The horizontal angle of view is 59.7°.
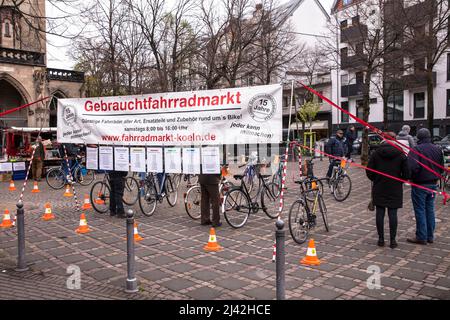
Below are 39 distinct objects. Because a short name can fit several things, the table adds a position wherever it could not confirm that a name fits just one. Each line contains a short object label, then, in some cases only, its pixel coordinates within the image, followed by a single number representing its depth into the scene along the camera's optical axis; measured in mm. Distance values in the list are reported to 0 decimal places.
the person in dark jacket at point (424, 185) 6578
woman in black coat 6371
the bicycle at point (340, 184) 10895
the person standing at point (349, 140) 18134
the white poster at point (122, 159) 8664
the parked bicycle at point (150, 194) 9211
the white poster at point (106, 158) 8891
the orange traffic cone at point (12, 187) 13814
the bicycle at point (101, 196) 9578
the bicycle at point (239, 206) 7926
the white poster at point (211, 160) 7566
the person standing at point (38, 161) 16078
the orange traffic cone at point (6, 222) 8195
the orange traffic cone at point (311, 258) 5633
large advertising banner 6910
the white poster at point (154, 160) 8367
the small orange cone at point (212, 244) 6428
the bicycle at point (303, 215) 6715
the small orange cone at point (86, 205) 10153
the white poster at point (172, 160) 8109
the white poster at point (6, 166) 16188
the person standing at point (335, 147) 13452
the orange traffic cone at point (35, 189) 13250
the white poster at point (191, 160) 7809
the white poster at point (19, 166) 16828
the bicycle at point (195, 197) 8578
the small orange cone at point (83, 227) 7698
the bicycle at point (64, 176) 14383
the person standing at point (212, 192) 7902
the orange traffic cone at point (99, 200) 9575
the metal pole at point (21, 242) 5480
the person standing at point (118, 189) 9047
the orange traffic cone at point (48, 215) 8867
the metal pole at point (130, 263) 4688
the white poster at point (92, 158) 9195
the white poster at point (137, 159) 8594
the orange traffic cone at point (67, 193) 12387
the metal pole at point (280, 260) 3844
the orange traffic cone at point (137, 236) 7091
